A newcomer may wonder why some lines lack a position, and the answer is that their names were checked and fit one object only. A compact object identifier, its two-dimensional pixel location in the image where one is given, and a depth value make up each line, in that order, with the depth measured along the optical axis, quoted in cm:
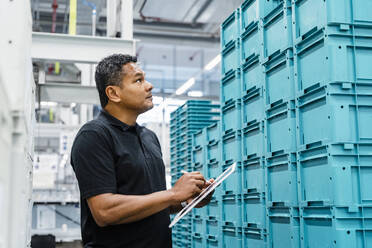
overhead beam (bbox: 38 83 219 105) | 548
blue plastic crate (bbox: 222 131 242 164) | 487
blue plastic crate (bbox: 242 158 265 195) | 421
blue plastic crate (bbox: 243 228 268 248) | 421
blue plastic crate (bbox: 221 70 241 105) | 489
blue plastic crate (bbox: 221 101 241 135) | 486
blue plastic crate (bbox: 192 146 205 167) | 683
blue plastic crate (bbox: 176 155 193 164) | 778
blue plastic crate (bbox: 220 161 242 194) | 481
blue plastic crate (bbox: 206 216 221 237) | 592
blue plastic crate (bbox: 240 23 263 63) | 439
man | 216
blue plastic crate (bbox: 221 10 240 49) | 496
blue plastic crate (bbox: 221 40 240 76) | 491
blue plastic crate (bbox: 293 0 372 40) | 323
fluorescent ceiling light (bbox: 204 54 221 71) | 1082
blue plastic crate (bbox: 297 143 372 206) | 308
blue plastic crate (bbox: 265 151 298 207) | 360
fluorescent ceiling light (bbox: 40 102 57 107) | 1365
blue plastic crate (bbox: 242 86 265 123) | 429
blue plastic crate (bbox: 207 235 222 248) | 589
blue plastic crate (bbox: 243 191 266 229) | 423
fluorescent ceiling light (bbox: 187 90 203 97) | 1588
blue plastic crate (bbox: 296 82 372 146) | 314
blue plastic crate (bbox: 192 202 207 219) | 640
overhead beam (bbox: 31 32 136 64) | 471
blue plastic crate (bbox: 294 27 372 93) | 320
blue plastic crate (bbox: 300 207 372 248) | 303
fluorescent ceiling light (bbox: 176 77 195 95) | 1262
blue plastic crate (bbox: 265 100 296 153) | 363
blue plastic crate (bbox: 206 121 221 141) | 572
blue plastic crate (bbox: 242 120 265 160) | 424
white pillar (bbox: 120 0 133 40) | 494
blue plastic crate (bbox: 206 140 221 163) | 586
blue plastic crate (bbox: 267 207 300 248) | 355
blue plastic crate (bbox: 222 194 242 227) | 482
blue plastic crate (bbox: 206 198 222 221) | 580
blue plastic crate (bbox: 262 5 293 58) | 379
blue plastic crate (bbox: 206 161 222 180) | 590
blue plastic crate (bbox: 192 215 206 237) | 640
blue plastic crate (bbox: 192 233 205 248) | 665
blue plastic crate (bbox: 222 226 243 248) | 482
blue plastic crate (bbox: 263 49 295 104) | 371
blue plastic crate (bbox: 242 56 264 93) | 437
